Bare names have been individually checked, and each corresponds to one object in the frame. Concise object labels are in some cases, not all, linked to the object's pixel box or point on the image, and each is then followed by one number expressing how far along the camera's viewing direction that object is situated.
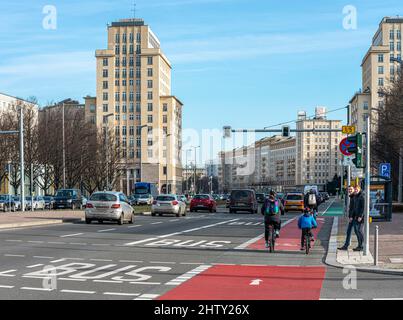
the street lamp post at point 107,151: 68.18
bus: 86.25
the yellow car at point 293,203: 57.75
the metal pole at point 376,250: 14.10
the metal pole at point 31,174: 57.69
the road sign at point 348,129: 29.53
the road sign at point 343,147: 22.80
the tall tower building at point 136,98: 144.38
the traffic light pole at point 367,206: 16.32
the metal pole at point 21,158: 44.44
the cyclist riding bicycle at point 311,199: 33.41
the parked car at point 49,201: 58.69
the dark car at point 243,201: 51.06
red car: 54.09
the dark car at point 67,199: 56.38
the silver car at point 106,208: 30.83
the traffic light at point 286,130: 37.41
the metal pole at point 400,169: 50.22
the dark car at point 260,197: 77.95
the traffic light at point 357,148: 16.88
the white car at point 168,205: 42.88
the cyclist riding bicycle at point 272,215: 18.00
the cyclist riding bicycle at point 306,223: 17.83
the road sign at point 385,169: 33.30
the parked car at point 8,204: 54.26
